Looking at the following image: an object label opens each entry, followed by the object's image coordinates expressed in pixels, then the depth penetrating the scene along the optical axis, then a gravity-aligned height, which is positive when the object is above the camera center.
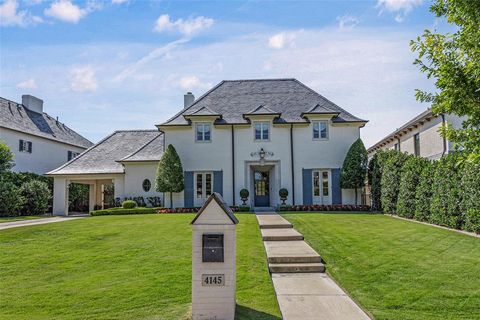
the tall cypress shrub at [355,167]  20.30 +0.92
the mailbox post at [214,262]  4.83 -1.04
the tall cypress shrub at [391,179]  16.48 +0.20
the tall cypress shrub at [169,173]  20.62 +0.69
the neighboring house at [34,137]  25.69 +3.79
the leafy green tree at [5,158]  21.41 +1.74
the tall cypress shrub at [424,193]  13.22 -0.37
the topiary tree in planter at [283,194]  20.77 -0.56
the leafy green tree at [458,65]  4.46 +1.50
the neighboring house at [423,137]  18.84 +2.87
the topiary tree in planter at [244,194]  20.72 -0.54
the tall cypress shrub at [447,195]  11.31 -0.40
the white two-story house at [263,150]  21.22 +2.04
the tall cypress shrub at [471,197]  10.12 -0.41
